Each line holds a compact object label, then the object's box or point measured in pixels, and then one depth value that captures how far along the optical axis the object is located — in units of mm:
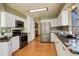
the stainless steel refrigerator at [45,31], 3507
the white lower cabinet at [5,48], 1377
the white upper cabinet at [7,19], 1624
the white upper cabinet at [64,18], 1994
